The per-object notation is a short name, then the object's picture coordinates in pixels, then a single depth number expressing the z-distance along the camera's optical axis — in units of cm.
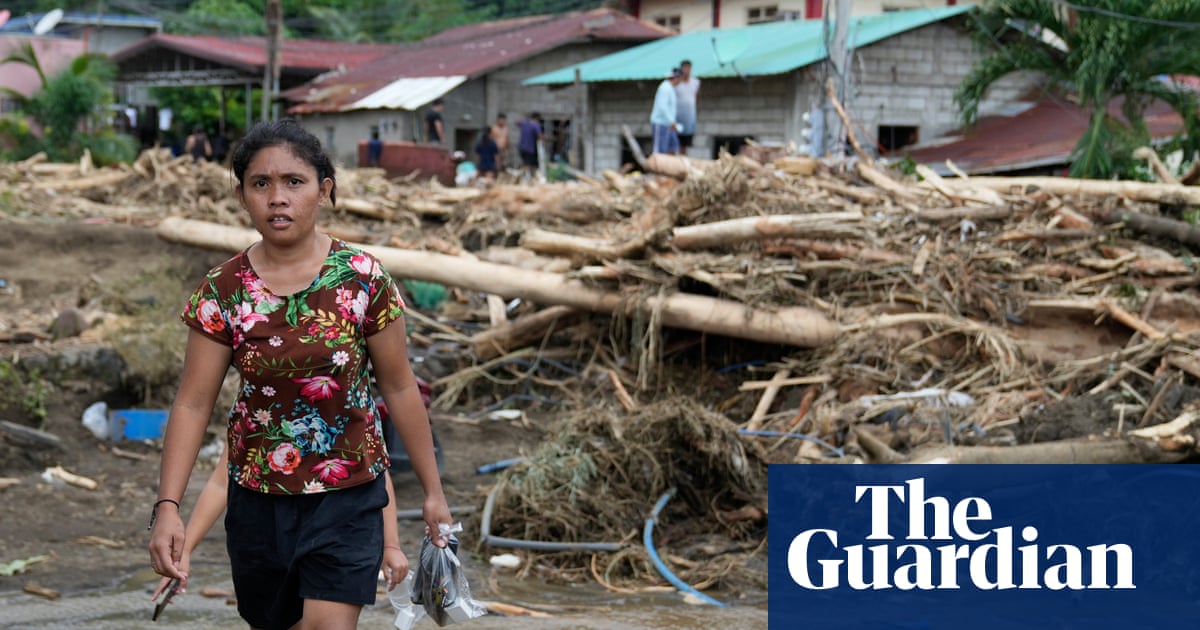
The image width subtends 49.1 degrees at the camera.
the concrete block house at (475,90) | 2598
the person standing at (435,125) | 2423
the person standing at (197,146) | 2602
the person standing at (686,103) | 1631
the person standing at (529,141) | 2112
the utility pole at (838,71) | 1362
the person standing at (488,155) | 2033
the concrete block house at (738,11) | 2873
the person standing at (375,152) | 2148
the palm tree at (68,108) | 2552
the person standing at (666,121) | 1583
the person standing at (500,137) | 2150
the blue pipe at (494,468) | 749
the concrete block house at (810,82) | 2030
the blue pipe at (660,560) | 541
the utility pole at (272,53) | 2758
